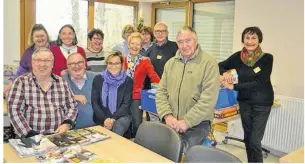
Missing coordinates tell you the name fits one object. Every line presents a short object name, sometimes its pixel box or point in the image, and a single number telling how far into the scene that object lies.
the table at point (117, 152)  1.64
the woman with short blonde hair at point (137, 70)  3.01
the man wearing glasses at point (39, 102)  2.16
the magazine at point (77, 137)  1.86
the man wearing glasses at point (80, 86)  2.58
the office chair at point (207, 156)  1.43
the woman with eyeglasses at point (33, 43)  3.01
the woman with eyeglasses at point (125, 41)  3.58
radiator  3.45
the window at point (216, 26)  4.50
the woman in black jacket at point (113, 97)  2.62
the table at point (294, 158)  1.67
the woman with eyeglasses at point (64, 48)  2.98
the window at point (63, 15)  4.75
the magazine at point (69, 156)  1.59
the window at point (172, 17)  5.35
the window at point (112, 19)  5.39
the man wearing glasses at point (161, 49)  3.43
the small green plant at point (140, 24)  5.19
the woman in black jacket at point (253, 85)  2.78
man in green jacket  2.13
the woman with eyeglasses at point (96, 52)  3.37
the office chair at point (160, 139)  1.79
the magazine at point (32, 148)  1.66
